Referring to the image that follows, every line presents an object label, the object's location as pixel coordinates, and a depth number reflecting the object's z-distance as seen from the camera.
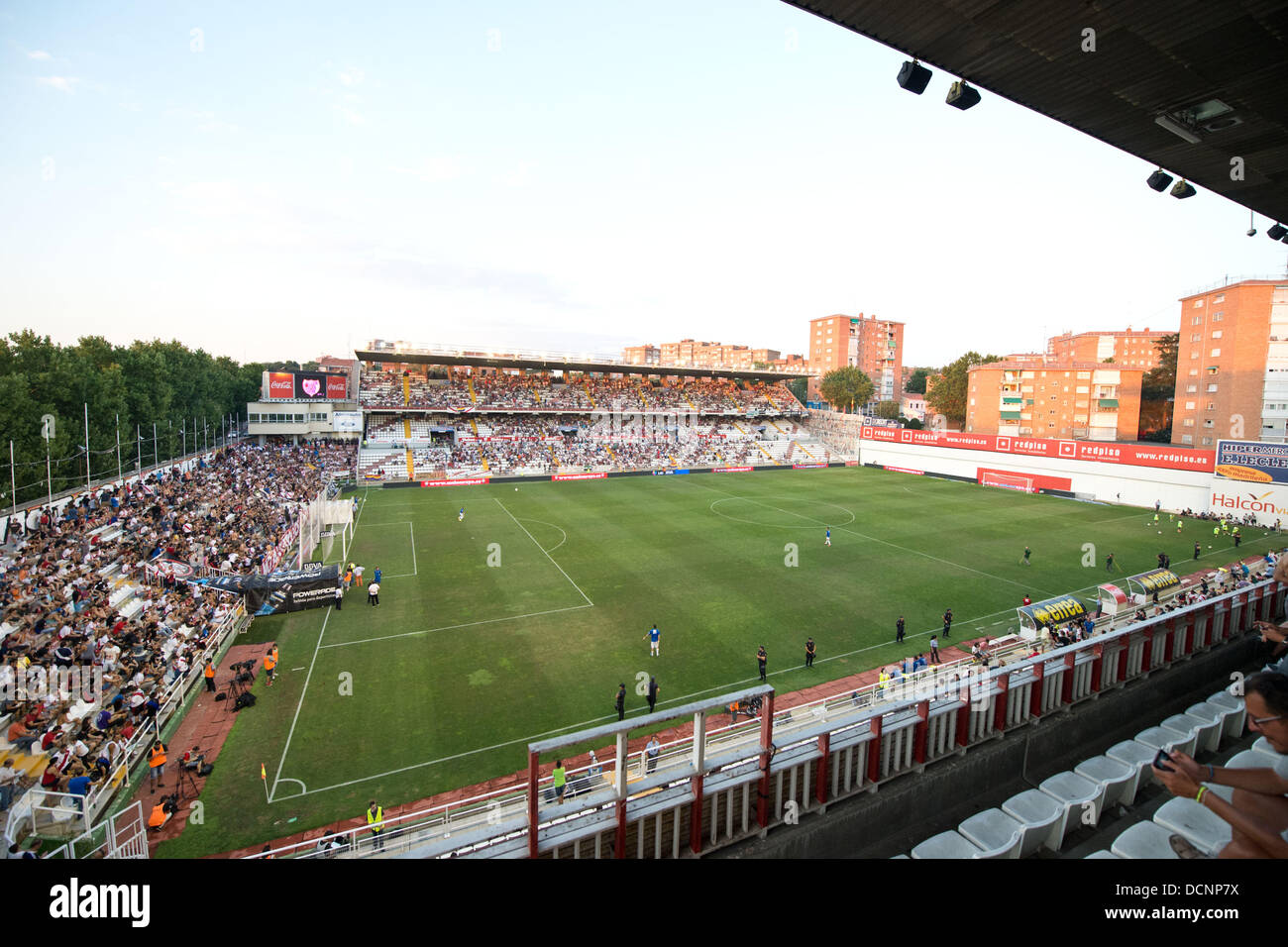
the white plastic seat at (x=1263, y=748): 6.61
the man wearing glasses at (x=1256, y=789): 3.12
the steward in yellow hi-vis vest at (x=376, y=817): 10.23
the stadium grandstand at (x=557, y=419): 53.94
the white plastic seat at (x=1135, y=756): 7.69
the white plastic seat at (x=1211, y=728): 8.09
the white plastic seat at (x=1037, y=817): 6.40
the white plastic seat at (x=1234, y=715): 8.52
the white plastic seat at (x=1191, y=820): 5.54
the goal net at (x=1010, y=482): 46.22
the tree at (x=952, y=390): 81.81
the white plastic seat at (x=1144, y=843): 5.23
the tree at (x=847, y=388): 93.62
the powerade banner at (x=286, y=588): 20.17
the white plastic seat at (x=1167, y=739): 7.73
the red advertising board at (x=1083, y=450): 37.97
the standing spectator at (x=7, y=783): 9.66
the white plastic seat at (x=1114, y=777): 7.35
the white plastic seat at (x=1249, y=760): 6.45
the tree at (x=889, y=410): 108.51
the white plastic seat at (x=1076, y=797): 6.86
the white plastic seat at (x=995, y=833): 5.96
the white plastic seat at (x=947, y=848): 5.78
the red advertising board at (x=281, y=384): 53.49
